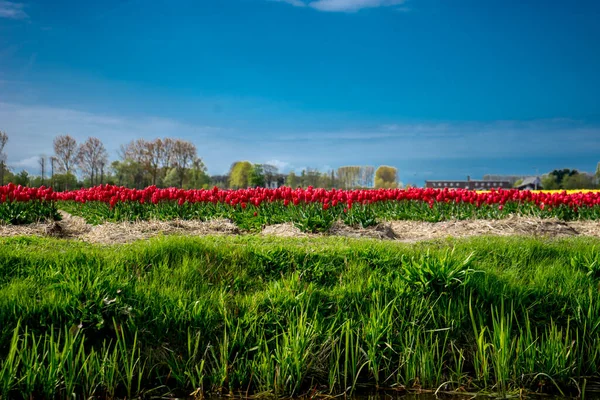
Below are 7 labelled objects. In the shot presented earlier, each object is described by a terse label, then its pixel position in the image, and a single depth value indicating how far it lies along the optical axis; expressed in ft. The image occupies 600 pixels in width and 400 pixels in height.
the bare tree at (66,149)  166.20
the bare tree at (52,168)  162.20
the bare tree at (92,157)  171.01
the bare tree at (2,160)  137.30
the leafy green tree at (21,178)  147.02
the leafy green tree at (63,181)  160.14
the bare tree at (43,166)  163.53
